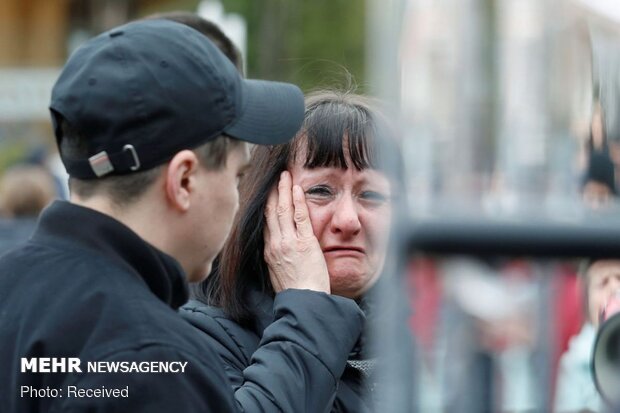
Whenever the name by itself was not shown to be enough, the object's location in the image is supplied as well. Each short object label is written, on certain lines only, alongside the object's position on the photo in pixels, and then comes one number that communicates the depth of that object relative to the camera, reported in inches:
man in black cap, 143.9
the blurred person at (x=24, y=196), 324.9
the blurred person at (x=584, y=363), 138.5
